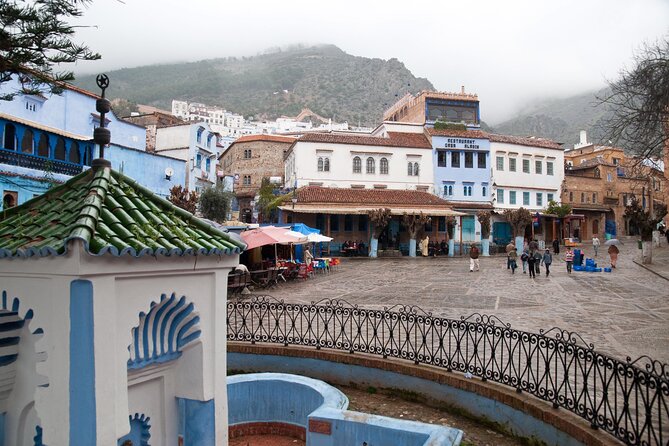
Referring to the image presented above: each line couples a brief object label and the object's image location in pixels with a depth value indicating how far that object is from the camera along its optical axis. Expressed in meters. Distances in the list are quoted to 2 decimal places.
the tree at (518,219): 35.06
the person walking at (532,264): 21.34
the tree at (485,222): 35.25
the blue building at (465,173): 41.16
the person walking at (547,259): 22.18
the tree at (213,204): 34.81
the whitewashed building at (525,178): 42.91
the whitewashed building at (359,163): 39.31
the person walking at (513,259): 24.26
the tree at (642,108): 12.22
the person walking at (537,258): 21.72
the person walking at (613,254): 24.74
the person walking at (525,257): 22.70
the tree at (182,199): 26.36
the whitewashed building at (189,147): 37.53
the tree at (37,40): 6.05
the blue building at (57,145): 21.27
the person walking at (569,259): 23.02
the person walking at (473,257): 24.64
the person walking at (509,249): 24.76
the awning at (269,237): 18.27
